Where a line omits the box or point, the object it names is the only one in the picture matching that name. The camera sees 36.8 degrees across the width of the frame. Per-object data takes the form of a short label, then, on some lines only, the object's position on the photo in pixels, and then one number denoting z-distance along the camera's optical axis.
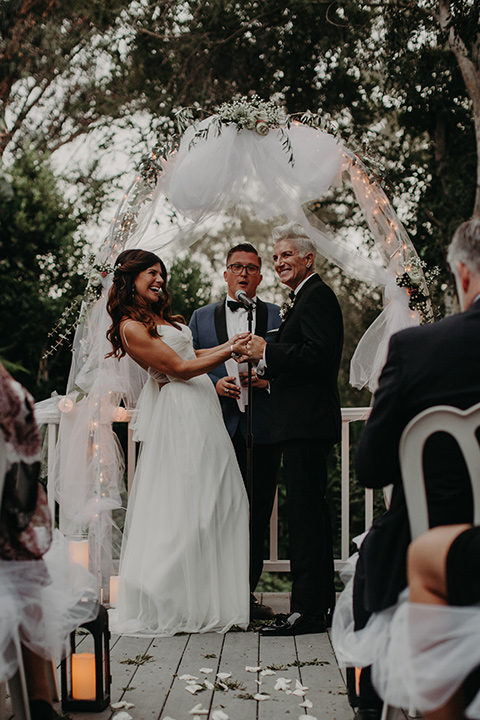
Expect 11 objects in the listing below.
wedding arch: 3.62
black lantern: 2.21
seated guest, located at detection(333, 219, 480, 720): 1.57
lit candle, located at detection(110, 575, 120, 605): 3.69
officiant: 3.70
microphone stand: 3.36
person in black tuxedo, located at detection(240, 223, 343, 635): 3.21
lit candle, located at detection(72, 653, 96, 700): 2.23
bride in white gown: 3.22
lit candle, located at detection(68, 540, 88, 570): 3.51
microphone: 3.32
